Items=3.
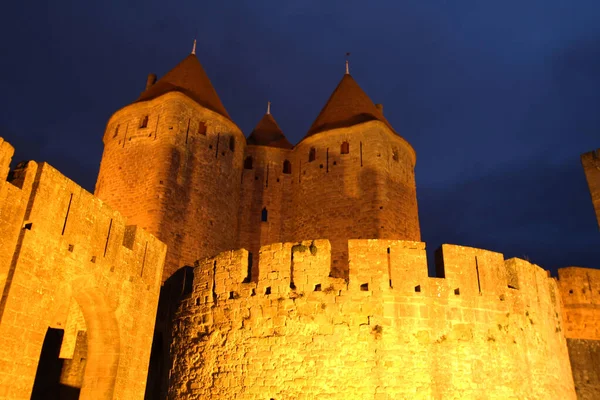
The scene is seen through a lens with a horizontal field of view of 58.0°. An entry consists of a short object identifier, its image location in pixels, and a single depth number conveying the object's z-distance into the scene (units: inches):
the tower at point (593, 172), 570.9
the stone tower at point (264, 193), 863.7
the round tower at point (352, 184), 791.1
